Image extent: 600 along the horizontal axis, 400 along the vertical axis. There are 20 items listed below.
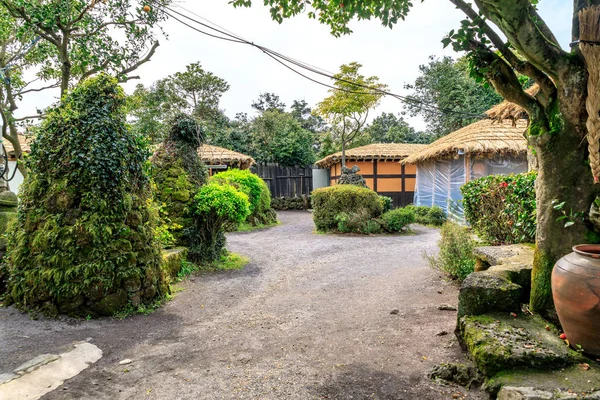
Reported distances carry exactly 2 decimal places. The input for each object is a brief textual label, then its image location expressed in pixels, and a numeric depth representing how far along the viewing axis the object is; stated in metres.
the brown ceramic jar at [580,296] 2.49
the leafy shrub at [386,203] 14.45
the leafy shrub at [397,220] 11.36
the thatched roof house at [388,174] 18.94
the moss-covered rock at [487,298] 3.28
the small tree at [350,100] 16.64
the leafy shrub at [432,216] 13.66
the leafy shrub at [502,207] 5.05
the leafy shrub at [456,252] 5.41
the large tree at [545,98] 3.02
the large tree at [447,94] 21.64
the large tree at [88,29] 6.79
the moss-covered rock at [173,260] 5.79
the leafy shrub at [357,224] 11.33
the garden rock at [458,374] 2.63
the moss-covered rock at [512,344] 2.51
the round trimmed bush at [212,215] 6.71
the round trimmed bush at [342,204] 11.76
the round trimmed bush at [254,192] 11.88
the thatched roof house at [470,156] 12.08
